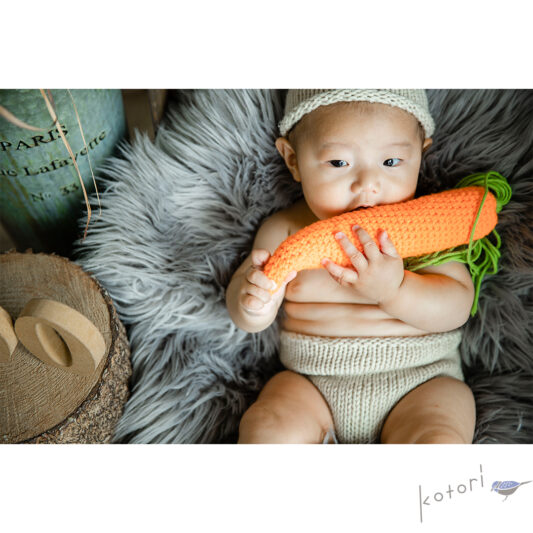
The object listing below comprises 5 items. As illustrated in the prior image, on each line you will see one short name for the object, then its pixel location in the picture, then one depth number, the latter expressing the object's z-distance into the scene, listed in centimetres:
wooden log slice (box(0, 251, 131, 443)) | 74
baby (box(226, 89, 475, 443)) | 77
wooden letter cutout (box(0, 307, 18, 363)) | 71
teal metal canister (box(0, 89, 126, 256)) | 80
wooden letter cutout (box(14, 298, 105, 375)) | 64
